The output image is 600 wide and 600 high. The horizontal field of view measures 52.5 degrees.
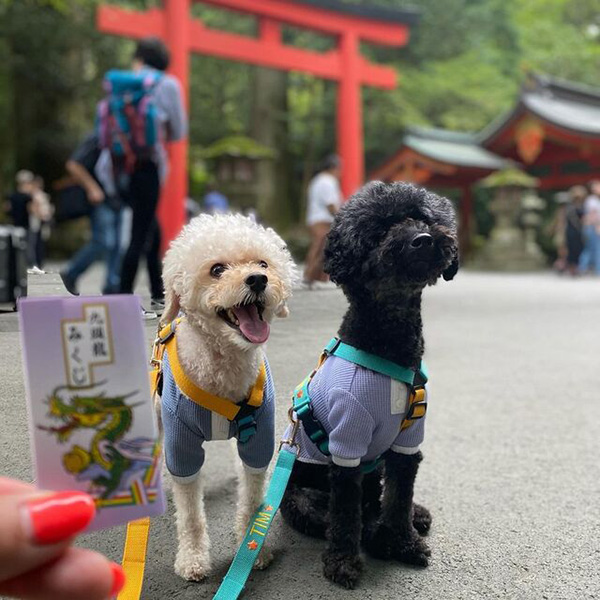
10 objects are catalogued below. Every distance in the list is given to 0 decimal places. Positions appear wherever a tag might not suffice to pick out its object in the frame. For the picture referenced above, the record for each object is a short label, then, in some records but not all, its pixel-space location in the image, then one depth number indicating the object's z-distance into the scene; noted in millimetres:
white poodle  1352
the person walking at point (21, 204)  9148
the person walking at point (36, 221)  9258
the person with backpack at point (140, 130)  3439
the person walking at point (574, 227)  12242
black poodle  1447
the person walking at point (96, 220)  4293
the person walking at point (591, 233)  11414
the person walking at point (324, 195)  6633
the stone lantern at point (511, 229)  14586
